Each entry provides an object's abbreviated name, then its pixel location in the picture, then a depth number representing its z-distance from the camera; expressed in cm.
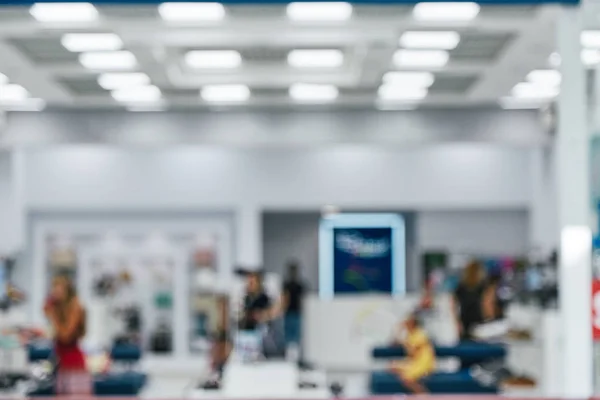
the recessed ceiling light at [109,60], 1121
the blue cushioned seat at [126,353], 1534
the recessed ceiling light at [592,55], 998
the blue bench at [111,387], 1105
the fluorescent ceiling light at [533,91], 1382
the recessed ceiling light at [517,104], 1498
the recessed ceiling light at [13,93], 1331
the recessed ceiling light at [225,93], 1363
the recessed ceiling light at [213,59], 1135
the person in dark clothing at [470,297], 1400
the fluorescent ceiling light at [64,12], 917
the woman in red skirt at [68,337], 1121
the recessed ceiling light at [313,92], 1359
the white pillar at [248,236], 1714
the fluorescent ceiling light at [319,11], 925
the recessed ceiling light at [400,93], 1377
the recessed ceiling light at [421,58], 1130
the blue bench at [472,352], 1367
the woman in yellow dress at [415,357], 1123
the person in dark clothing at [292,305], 1737
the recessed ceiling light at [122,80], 1254
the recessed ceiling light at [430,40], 1034
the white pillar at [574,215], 793
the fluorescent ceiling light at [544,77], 1274
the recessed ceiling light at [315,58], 1141
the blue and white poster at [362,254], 1977
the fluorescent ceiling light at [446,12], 925
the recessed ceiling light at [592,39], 931
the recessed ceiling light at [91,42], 1025
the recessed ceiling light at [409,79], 1269
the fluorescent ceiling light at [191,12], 921
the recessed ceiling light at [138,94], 1366
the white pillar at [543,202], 1689
